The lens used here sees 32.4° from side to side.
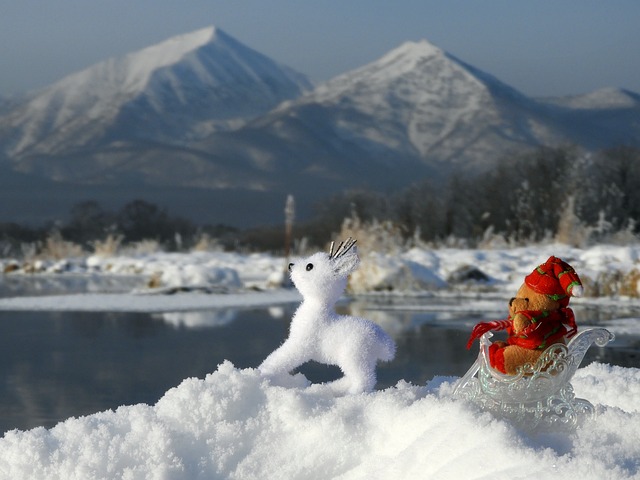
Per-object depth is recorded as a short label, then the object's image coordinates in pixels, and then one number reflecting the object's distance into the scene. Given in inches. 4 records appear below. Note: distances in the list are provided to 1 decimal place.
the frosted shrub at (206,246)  1311.5
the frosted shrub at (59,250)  1296.5
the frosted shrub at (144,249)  1308.3
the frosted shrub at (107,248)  1231.5
